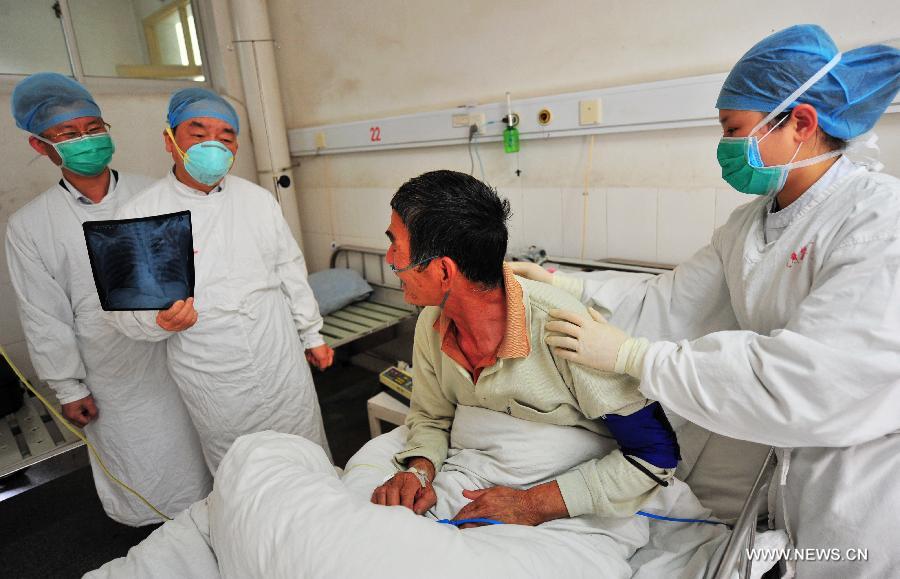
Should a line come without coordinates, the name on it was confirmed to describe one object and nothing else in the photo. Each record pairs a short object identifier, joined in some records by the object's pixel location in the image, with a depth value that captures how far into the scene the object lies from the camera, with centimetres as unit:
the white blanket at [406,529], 82
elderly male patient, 104
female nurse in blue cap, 85
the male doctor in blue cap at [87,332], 172
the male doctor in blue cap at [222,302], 164
